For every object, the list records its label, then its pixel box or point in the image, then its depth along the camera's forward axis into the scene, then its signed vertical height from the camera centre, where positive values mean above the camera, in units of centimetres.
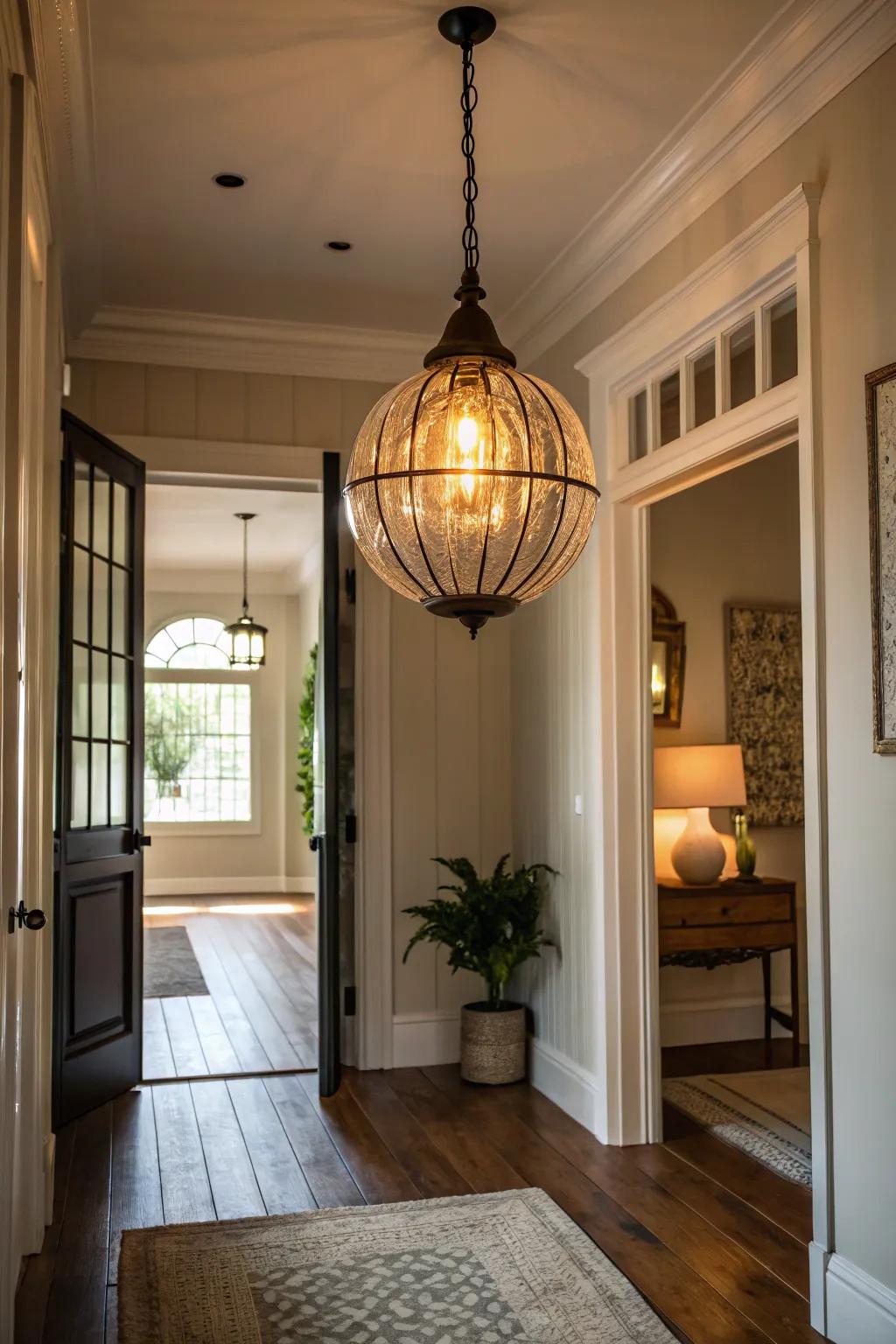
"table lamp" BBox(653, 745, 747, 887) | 523 -26
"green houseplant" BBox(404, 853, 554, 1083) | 476 -83
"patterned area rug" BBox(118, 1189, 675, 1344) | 277 -138
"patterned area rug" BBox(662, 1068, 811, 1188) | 395 -140
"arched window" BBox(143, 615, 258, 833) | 1151 +5
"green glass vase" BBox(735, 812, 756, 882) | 538 -55
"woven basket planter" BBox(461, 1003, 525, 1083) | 480 -126
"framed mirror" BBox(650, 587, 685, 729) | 553 +34
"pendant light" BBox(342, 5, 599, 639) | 232 +50
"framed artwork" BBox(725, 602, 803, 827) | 565 +13
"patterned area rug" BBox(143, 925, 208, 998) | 691 -146
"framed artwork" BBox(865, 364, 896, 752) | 263 +44
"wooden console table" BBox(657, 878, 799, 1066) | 508 -82
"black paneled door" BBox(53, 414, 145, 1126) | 441 -16
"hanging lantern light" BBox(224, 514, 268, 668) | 998 +81
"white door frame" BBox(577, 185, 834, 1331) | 338 +48
